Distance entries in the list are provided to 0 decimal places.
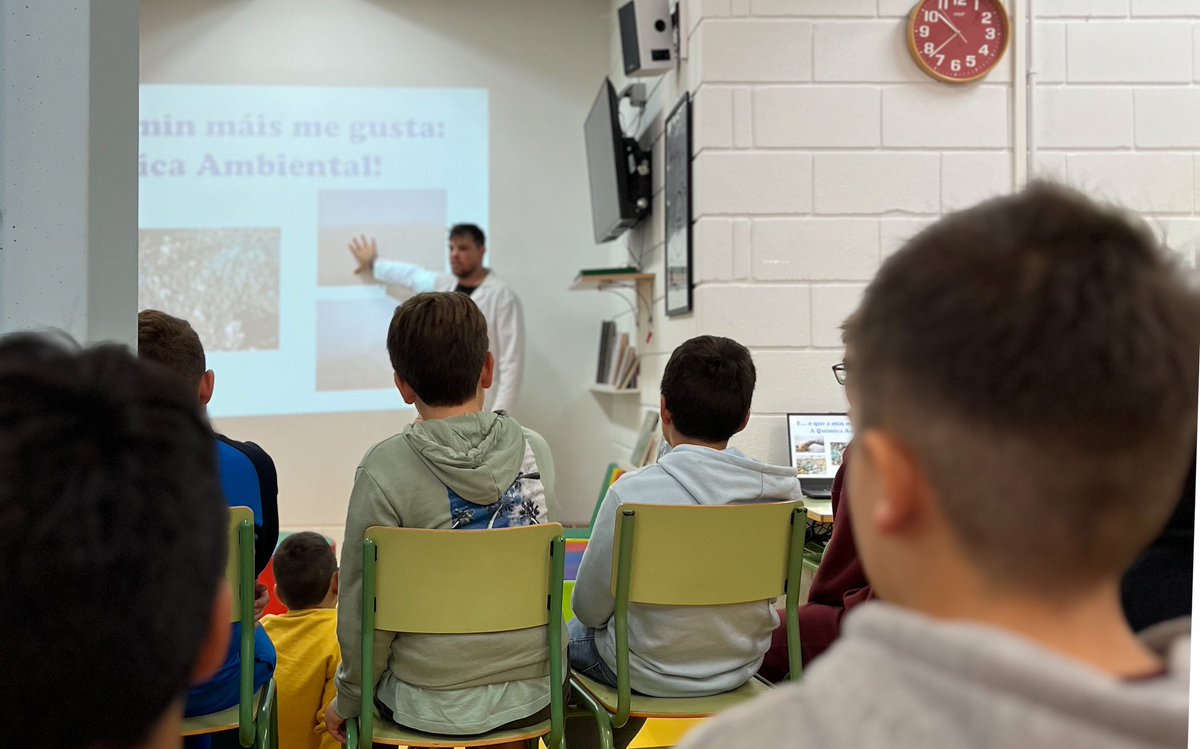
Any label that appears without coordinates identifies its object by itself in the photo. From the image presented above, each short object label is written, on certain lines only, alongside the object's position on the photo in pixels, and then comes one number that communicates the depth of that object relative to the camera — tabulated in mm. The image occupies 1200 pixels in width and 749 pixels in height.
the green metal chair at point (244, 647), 1617
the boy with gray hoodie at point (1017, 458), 560
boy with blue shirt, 1711
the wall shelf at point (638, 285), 4141
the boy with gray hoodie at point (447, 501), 1703
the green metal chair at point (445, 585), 1632
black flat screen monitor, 4031
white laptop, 3105
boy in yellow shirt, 2180
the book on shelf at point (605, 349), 4996
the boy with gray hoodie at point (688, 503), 1855
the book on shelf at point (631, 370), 4398
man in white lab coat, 4836
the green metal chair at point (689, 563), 1772
